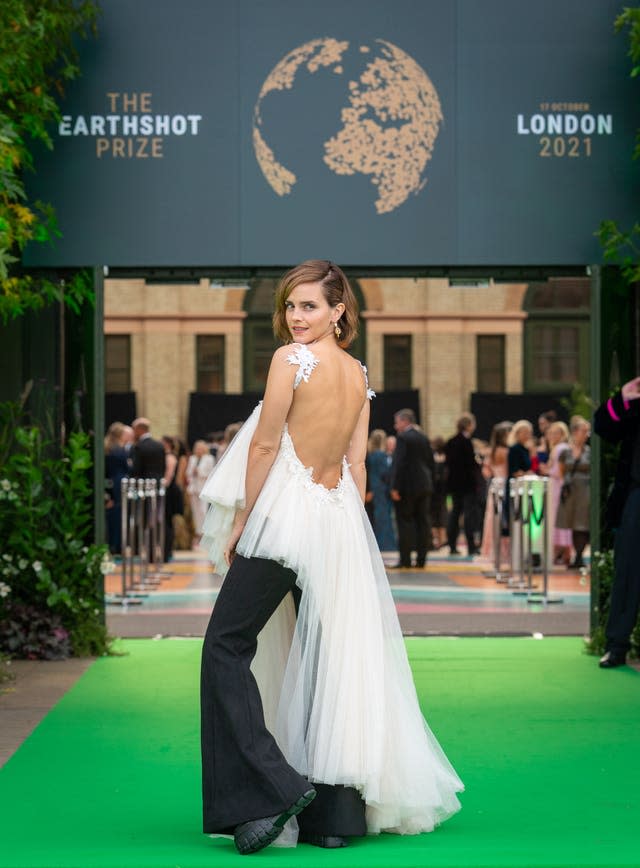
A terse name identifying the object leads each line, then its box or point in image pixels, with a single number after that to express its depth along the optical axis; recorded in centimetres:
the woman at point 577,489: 1902
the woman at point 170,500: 2222
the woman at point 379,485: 2261
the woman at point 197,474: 2460
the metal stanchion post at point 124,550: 1565
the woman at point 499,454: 2098
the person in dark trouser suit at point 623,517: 1002
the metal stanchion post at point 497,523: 1909
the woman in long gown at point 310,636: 533
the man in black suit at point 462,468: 2284
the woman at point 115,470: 2108
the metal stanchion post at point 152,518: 1852
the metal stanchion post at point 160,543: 1975
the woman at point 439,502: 2595
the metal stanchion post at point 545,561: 1533
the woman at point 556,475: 1980
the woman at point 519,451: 1912
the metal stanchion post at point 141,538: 1752
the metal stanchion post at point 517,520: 1783
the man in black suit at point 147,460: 1978
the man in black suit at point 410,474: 1939
